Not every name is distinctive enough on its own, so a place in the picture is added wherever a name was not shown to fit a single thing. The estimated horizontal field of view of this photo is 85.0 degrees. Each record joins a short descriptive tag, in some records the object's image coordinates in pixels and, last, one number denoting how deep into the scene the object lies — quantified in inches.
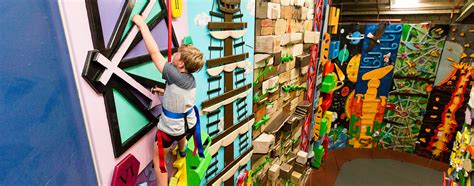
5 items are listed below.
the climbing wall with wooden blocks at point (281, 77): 73.8
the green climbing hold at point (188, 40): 44.8
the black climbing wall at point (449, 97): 151.4
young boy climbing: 34.4
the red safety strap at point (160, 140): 38.3
